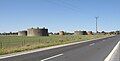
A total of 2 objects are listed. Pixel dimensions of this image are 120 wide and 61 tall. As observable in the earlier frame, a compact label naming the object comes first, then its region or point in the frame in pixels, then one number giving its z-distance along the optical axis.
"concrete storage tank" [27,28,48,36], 61.08
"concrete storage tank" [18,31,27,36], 71.32
